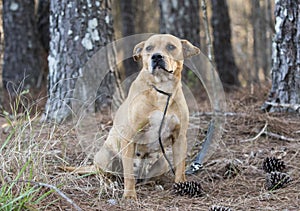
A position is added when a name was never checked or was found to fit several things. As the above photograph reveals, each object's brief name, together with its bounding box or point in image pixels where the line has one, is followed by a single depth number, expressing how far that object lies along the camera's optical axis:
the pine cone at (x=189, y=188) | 3.46
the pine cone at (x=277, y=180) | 3.50
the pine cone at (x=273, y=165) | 3.84
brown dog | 3.59
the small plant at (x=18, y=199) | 2.52
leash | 3.61
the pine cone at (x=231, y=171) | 4.01
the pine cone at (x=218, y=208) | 2.82
